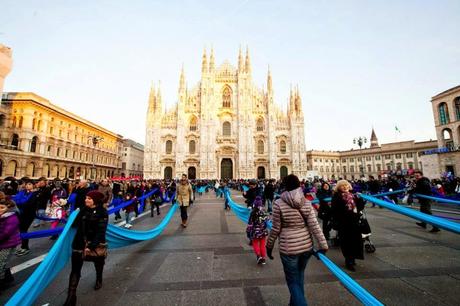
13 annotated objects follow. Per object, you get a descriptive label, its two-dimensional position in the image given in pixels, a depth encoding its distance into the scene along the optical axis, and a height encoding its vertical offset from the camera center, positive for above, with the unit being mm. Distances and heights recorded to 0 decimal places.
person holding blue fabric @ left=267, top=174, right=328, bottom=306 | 2338 -668
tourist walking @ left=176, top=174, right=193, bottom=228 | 7230 -669
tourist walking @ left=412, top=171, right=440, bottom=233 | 6387 -471
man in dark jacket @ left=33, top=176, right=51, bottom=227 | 6117 -468
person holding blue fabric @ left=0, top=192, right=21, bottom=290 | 3066 -819
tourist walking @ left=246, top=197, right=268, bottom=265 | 4137 -1045
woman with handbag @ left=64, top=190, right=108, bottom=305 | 2842 -795
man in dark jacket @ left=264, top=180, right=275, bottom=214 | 10281 -841
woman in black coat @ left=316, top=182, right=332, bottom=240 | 5535 -809
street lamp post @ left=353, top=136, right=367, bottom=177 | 61812 +9871
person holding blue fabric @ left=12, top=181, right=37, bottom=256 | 4852 -887
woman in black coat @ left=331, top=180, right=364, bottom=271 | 3873 -920
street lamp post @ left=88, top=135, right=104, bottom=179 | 35506 +931
